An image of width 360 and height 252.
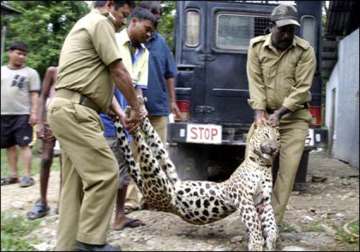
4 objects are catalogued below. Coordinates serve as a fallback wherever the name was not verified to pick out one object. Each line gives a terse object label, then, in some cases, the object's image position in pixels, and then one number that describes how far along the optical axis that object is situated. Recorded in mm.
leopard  4348
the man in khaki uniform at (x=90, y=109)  3674
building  10336
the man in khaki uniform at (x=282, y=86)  4598
